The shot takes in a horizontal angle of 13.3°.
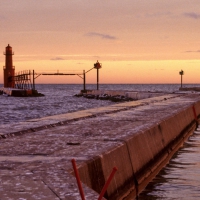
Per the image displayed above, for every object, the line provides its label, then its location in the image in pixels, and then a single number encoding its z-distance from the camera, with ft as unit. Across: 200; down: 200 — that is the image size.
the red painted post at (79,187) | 24.95
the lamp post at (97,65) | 399.08
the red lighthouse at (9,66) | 467.49
